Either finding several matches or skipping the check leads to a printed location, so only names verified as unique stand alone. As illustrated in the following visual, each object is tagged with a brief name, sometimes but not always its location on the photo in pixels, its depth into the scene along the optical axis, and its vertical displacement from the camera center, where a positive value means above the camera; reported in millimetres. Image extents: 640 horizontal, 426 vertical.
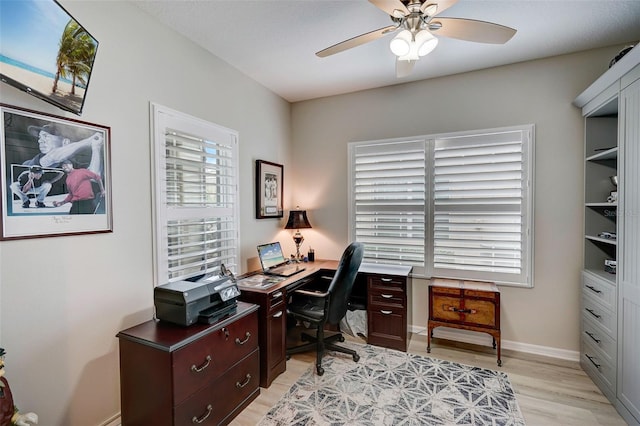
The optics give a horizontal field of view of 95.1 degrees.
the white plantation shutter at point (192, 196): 2189 +110
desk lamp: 3553 -182
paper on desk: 2569 -669
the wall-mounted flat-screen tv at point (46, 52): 1242 +747
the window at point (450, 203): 2900 +39
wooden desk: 2371 -917
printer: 1809 -595
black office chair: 2502 -904
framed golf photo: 1442 +189
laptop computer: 2969 -578
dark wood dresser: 1611 -976
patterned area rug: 1998 -1438
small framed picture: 3248 +226
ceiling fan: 1596 +1053
